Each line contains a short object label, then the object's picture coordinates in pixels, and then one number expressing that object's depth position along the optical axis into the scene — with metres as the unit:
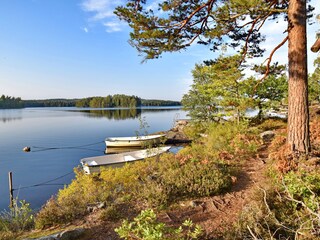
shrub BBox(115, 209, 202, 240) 2.50
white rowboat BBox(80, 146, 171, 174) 11.01
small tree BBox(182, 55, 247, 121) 8.02
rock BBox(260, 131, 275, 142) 9.20
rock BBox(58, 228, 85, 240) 3.79
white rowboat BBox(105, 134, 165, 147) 22.02
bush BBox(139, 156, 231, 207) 4.88
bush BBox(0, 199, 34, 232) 4.80
